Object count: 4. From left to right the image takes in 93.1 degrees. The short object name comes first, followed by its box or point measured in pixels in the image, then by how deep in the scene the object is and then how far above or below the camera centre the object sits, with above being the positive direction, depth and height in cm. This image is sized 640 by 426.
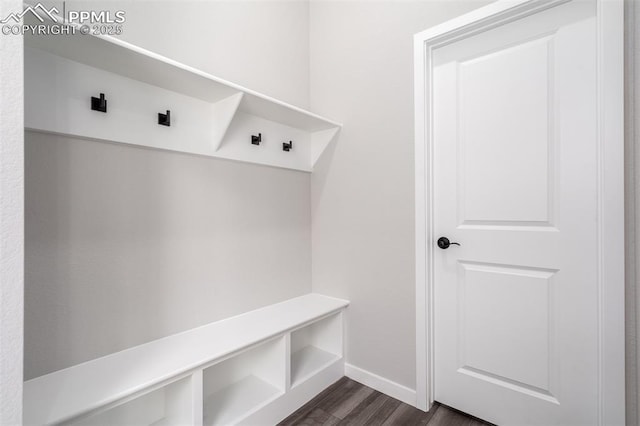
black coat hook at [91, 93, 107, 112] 115 +42
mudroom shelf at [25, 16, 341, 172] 103 +49
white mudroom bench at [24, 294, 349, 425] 99 -61
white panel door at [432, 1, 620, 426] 124 -4
